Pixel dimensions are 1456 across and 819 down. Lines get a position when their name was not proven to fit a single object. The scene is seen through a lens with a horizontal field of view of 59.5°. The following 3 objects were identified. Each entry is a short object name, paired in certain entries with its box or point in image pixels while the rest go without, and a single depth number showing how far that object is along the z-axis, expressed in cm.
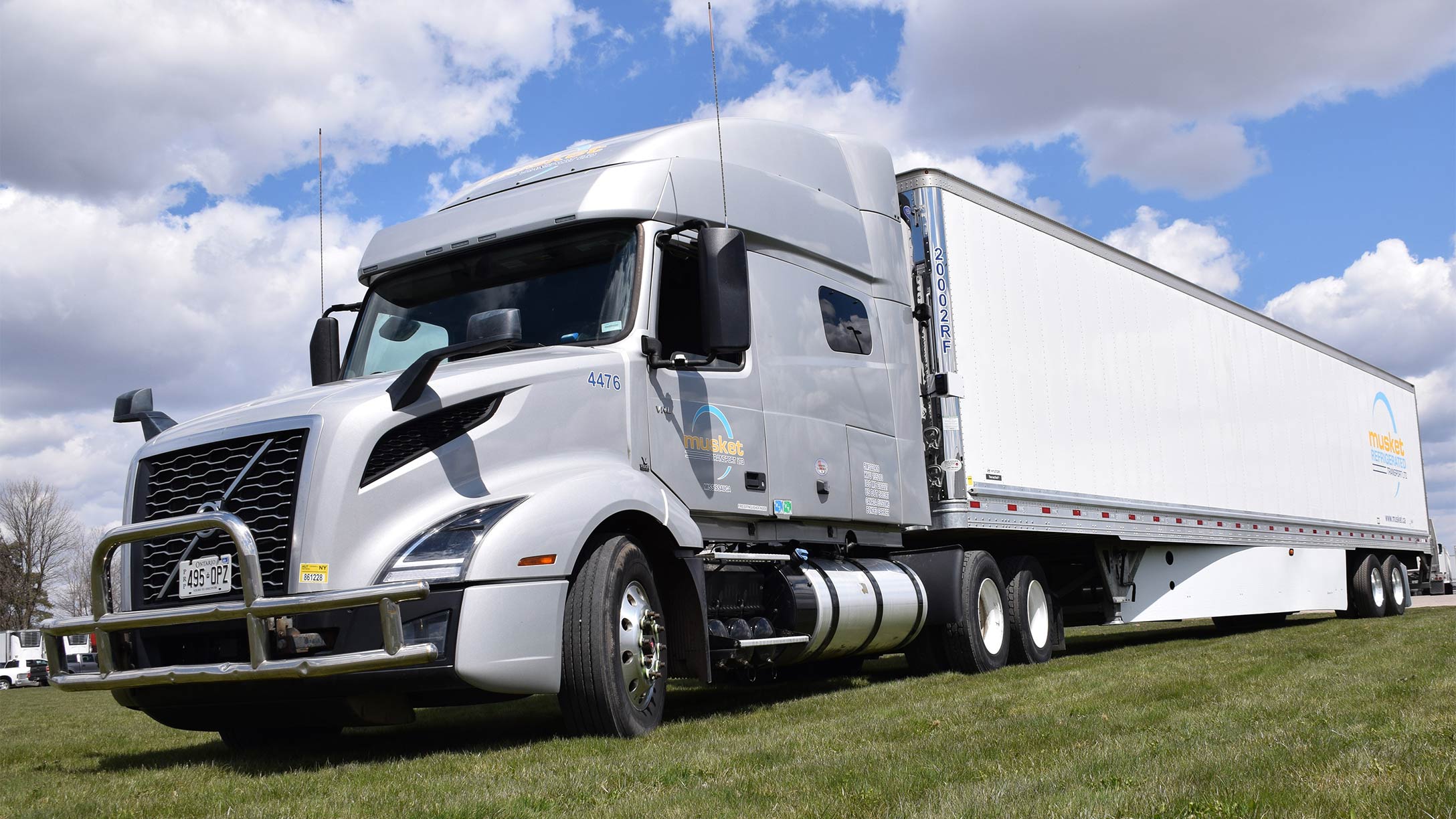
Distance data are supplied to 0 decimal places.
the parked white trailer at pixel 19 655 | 4975
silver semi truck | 580
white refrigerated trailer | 1099
